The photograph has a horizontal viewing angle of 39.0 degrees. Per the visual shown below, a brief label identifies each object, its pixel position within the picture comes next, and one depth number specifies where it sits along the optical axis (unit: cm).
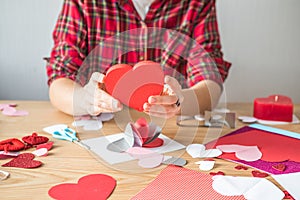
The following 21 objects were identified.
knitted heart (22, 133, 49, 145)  81
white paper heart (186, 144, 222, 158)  77
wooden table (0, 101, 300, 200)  62
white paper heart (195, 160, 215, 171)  71
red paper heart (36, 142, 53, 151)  79
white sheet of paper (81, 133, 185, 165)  74
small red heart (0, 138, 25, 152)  77
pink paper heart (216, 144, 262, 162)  76
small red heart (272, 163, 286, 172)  70
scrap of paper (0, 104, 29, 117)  102
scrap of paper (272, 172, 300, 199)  62
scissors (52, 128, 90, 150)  83
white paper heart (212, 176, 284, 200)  61
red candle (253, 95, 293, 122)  101
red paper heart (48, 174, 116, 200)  59
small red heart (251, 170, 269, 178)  68
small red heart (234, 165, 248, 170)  71
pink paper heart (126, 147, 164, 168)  72
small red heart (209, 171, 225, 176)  68
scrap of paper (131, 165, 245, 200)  60
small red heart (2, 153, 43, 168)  70
